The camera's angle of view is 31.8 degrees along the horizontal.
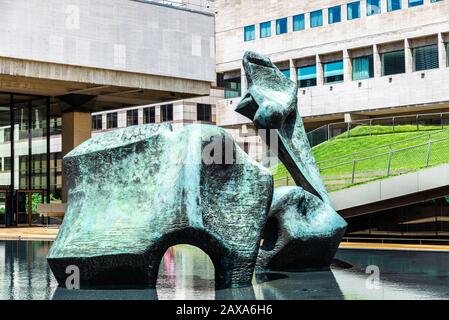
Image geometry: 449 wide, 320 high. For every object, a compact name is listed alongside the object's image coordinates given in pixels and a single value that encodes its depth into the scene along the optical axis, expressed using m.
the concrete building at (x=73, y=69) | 36.22
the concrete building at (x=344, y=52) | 54.12
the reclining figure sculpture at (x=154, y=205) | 11.45
